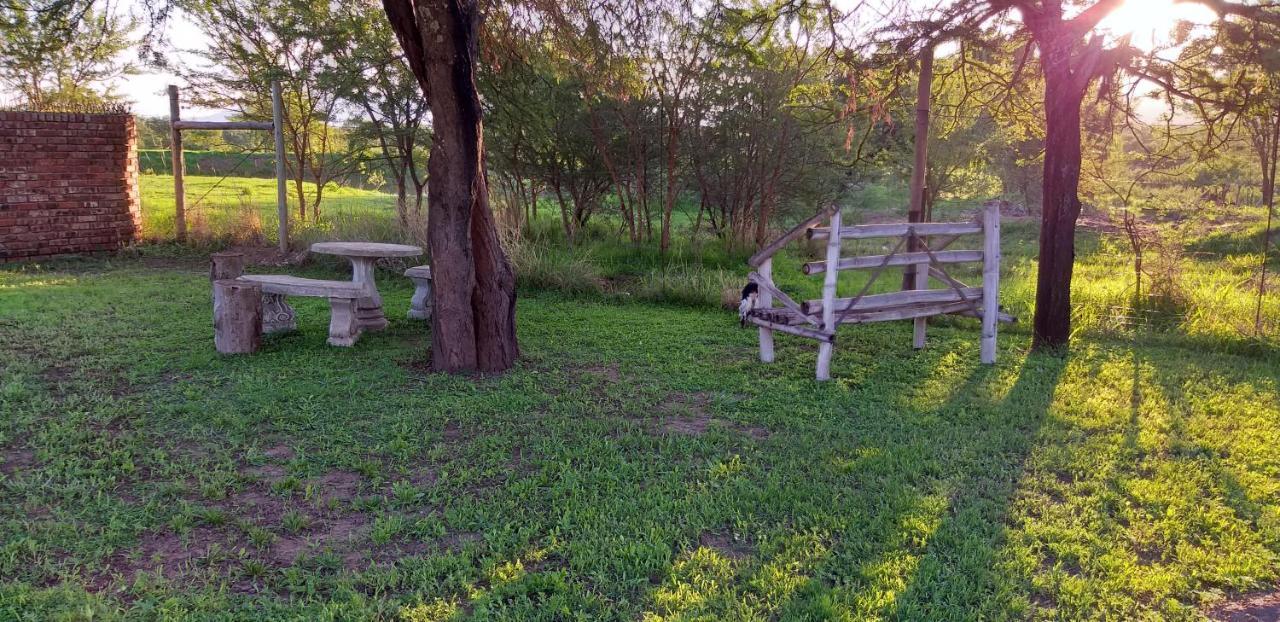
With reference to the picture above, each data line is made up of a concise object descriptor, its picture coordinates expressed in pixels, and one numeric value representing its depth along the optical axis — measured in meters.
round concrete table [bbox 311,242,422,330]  6.80
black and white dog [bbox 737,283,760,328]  6.31
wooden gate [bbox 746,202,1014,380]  5.67
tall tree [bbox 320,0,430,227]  11.27
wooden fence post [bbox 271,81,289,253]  10.41
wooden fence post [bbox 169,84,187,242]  11.30
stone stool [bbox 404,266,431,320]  7.68
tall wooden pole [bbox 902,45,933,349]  8.03
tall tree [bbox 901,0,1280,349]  5.97
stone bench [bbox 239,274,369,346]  6.38
